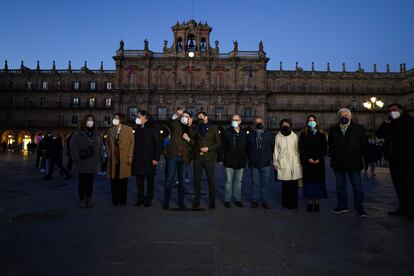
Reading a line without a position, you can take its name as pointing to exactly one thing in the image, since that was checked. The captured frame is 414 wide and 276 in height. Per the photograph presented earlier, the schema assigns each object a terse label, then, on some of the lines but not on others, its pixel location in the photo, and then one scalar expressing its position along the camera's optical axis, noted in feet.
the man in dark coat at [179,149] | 18.52
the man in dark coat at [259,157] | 19.44
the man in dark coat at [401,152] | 16.57
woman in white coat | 18.80
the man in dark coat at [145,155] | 18.99
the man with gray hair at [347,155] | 17.37
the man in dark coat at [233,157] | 19.56
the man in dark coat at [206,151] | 18.76
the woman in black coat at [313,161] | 18.07
